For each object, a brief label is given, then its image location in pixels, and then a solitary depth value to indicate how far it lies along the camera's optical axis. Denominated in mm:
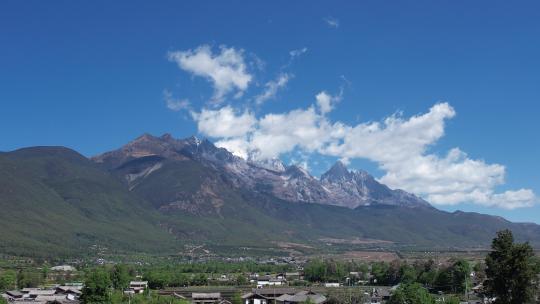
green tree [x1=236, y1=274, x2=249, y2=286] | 147762
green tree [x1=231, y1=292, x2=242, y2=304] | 101000
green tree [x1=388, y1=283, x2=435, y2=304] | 75125
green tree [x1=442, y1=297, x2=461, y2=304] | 73388
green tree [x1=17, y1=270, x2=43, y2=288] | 130000
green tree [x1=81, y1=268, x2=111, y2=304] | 78812
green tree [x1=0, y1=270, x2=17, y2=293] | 121438
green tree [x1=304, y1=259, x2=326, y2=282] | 157625
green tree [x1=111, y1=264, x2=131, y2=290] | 120000
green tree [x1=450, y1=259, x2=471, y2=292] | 112000
